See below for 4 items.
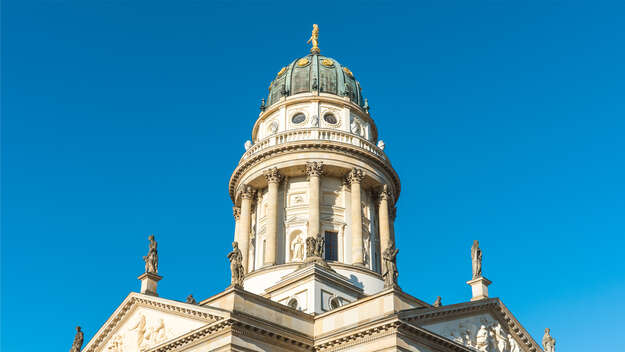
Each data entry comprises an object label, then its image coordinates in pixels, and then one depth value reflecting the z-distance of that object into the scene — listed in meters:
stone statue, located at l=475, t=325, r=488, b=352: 34.81
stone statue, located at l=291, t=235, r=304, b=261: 44.44
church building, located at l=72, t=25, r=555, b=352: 31.80
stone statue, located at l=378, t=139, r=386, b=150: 51.04
